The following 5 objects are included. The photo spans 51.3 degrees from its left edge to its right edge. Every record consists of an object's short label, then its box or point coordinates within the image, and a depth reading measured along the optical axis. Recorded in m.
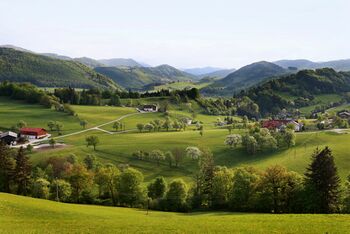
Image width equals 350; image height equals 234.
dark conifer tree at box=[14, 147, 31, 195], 83.81
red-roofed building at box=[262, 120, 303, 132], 166.71
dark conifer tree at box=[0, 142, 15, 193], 84.50
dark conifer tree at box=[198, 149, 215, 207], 78.06
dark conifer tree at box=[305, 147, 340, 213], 65.38
